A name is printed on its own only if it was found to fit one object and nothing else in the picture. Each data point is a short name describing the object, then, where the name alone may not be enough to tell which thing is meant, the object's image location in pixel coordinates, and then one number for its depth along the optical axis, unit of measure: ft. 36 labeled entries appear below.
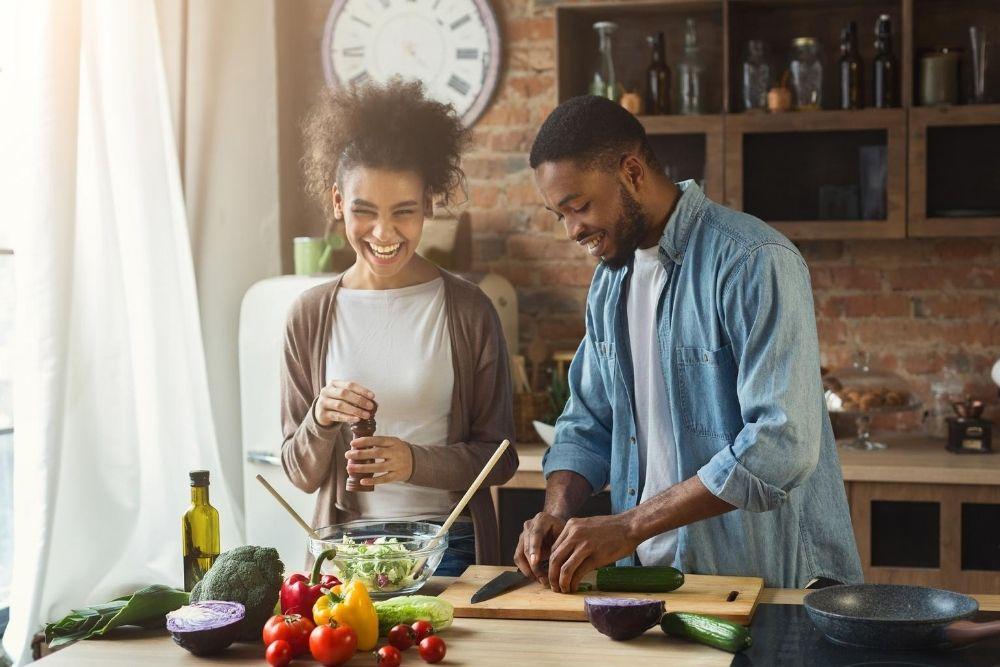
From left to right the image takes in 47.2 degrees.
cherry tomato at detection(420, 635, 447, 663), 5.30
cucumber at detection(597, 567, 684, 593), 6.19
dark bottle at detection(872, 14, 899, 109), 11.71
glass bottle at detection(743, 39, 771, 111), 12.07
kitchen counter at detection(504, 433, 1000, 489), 10.57
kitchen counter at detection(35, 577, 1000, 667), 5.35
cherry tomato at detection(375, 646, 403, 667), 5.22
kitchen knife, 6.21
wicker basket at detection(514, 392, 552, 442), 12.14
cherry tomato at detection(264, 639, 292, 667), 5.26
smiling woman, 7.43
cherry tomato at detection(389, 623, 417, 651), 5.45
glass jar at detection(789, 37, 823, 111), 11.94
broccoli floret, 5.76
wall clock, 13.29
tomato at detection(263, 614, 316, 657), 5.35
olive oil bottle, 6.61
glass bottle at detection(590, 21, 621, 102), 12.31
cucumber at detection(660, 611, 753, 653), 5.29
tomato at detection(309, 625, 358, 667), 5.22
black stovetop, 5.11
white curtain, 9.70
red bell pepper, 5.70
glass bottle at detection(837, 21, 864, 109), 11.85
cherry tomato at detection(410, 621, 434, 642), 5.48
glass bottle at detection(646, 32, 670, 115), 12.32
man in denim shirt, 6.22
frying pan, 5.20
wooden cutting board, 5.88
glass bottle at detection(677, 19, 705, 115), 12.26
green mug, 12.34
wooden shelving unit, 11.60
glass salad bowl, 6.30
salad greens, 6.30
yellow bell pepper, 5.35
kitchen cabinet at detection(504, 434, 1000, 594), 10.62
